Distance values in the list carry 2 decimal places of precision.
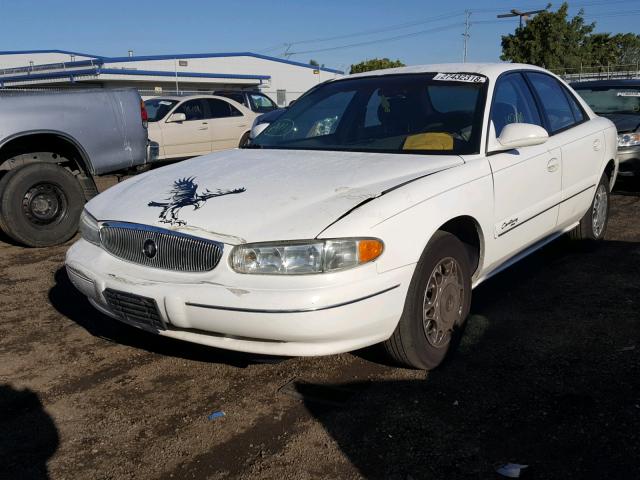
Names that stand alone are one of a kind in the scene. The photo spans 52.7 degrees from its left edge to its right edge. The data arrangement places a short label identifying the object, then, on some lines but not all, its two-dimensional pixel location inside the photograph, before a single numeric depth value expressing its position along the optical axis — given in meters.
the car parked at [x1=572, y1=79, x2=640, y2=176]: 8.13
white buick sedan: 2.79
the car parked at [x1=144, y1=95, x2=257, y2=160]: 12.44
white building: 31.27
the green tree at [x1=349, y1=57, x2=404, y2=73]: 59.76
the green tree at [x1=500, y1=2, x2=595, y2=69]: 41.59
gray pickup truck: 6.04
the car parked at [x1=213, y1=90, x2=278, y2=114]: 16.77
